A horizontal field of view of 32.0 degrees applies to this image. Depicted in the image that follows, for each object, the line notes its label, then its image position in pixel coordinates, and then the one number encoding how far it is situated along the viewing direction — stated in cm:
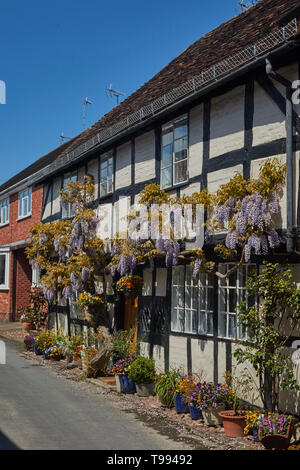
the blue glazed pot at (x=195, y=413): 814
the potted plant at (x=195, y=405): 796
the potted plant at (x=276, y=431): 652
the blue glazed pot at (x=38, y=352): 1418
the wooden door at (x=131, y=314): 1173
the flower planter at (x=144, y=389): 982
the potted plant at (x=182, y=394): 837
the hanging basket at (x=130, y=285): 1070
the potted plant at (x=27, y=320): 1686
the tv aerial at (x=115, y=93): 1924
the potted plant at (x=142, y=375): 975
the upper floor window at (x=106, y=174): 1287
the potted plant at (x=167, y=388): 888
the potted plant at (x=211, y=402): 781
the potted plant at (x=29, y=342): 1466
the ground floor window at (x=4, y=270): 2220
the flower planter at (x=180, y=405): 849
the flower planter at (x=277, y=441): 652
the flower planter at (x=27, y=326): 1728
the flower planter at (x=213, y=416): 784
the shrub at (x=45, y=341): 1380
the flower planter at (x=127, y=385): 998
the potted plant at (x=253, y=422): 695
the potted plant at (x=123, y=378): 999
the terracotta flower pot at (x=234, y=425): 734
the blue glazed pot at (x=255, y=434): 704
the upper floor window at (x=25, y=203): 2088
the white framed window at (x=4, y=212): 2381
